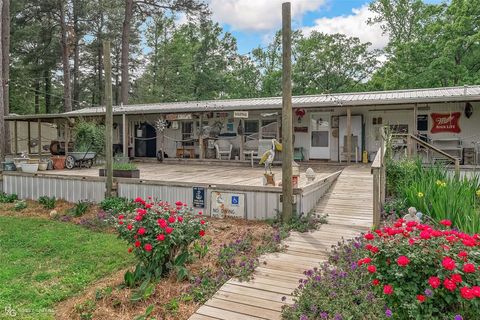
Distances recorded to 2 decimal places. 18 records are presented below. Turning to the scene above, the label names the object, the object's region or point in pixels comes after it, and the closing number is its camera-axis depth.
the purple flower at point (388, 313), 2.12
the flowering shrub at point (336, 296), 2.75
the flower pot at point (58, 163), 10.74
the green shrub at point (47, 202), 7.71
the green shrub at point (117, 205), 6.77
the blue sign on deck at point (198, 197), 6.38
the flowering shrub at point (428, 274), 2.05
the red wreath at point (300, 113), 12.32
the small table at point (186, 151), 14.37
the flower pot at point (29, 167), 8.84
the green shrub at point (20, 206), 7.79
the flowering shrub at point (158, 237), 3.56
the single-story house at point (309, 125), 10.59
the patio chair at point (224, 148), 13.29
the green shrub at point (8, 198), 8.46
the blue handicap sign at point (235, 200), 6.01
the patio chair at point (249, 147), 12.99
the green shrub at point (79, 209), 6.99
